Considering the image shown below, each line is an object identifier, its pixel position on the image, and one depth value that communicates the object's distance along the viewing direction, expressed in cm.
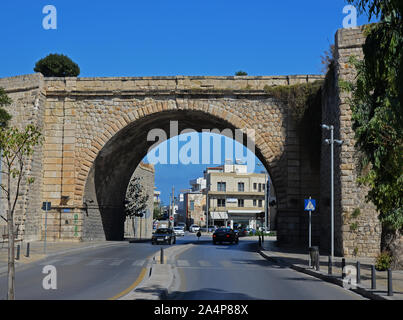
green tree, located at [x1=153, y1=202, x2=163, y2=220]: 11424
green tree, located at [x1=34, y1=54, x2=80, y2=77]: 5744
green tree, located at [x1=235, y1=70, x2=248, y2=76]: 4962
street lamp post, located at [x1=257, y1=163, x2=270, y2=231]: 7386
